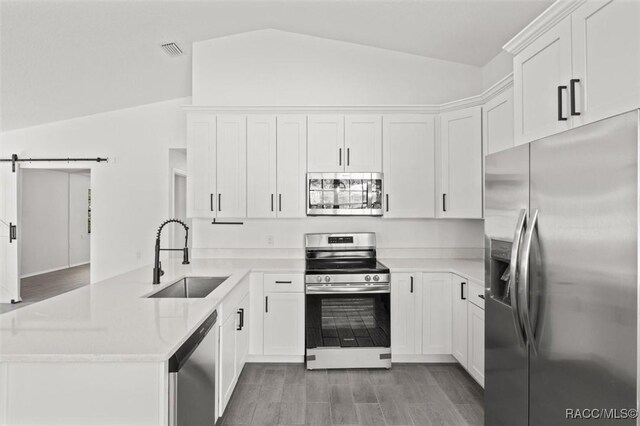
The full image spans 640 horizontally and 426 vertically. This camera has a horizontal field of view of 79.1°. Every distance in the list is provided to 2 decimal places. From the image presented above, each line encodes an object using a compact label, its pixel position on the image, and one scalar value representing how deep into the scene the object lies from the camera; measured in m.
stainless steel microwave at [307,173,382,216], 3.74
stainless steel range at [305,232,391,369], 3.31
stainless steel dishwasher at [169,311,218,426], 1.40
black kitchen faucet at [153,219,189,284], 2.48
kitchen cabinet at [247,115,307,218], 3.78
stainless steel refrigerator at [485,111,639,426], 1.22
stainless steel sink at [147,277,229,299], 2.89
